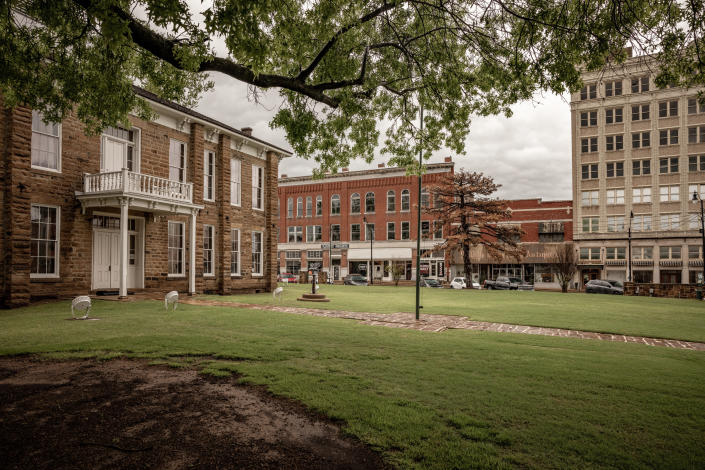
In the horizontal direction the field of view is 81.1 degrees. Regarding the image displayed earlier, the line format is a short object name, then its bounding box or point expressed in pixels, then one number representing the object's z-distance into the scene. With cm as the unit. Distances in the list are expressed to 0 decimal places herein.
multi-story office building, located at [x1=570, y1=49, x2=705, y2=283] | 4419
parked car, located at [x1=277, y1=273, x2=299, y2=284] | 4956
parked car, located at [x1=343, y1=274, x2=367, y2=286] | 4438
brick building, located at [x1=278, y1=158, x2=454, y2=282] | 5084
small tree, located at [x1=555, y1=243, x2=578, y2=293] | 3834
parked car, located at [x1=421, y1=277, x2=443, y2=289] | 4162
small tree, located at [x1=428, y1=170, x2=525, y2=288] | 4006
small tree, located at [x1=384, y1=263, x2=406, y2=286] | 4834
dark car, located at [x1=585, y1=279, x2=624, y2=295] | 3519
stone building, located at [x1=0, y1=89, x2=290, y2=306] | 1388
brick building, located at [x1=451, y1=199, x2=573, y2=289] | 4872
